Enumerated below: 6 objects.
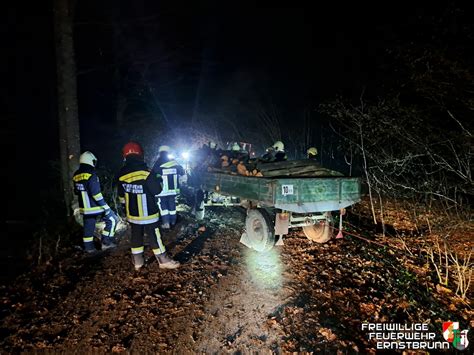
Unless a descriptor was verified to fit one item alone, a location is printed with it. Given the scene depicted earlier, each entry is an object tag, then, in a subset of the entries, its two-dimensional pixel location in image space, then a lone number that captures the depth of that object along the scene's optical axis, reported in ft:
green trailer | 15.80
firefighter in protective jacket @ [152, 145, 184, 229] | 21.74
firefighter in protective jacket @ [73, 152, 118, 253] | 17.80
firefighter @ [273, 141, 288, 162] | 23.09
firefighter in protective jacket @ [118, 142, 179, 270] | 14.92
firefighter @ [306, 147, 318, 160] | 26.09
